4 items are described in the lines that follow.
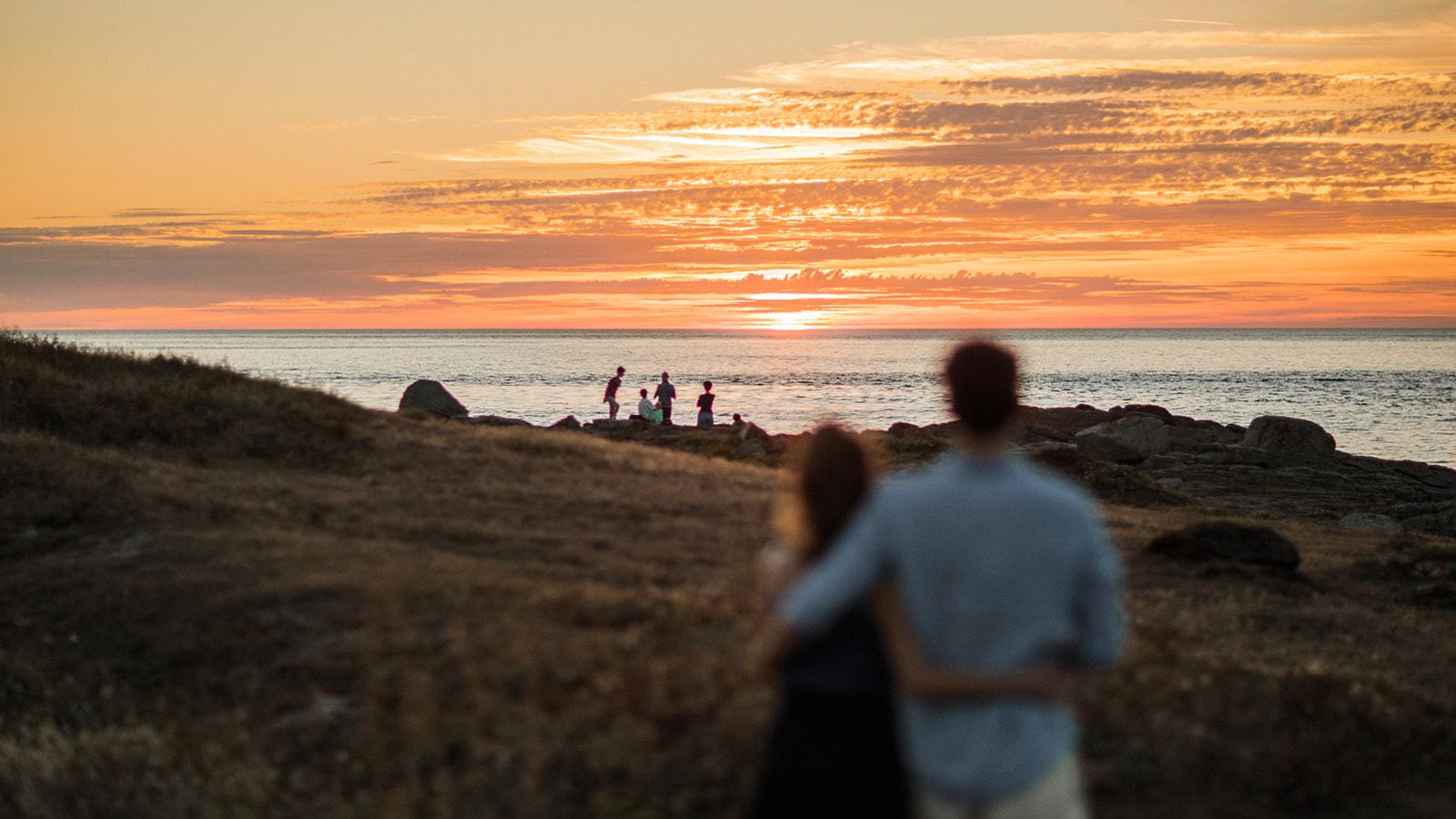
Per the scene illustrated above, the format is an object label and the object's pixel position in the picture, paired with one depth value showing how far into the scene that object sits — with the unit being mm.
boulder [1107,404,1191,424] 56041
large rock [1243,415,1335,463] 42875
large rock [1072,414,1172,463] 39438
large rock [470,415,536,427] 44816
